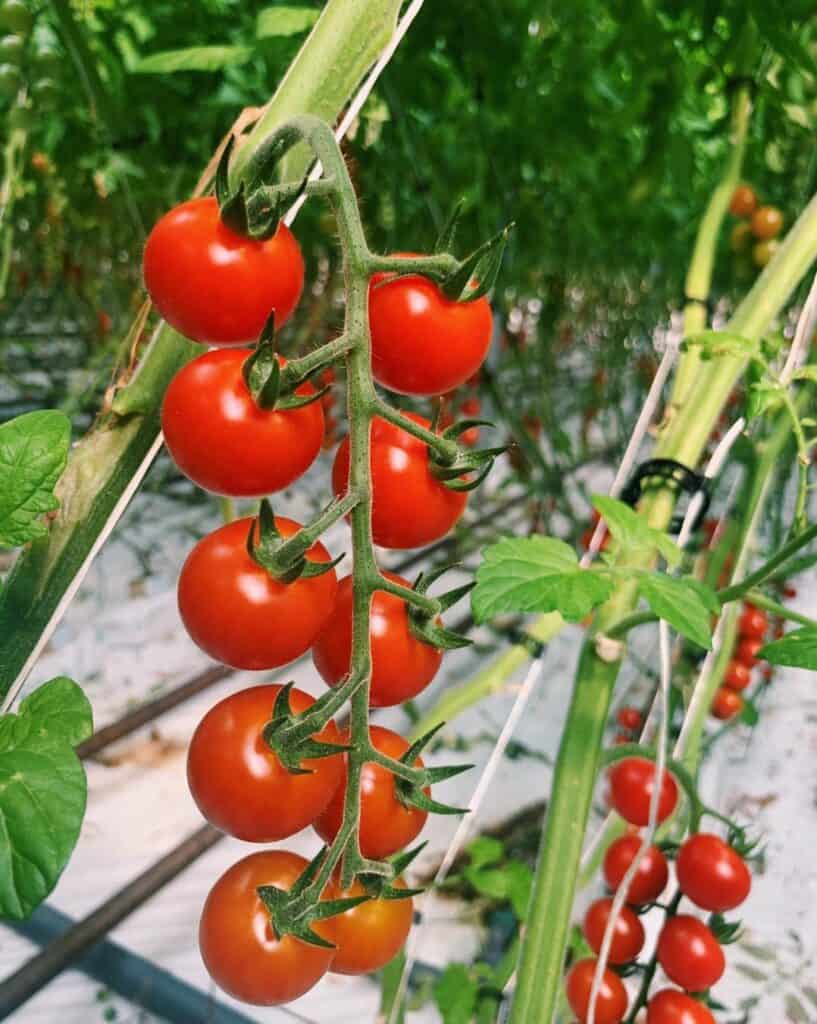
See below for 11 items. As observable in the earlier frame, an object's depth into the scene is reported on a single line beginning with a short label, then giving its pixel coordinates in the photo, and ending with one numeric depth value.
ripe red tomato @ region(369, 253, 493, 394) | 0.30
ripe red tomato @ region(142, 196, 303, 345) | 0.29
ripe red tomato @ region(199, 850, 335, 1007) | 0.34
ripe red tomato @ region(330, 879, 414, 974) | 0.36
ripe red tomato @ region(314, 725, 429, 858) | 0.34
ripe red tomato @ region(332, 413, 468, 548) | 0.32
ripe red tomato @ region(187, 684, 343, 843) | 0.31
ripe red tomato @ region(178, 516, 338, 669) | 0.30
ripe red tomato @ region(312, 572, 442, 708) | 0.33
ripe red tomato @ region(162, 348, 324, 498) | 0.29
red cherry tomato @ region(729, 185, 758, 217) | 1.17
